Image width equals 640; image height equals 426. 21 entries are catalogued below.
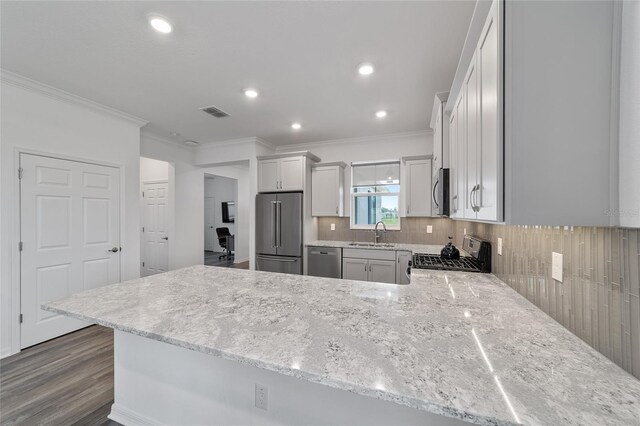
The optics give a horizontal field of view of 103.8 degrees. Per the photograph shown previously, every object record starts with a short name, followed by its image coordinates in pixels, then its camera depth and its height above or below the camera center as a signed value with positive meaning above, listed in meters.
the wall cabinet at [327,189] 4.26 +0.37
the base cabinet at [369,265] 3.63 -0.80
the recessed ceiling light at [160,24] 1.73 +1.32
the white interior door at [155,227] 4.96 -0.32
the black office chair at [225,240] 7.55 -0.88
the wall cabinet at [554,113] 0.80 +0.33
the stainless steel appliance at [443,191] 2.15 +0.18
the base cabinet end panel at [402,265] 3.55 -0.77
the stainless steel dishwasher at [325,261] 3.89 -0.79
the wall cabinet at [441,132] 2.20 +0.74
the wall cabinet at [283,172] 4.10 +0.66
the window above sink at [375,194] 4.33 +0.30
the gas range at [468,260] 2.23 -0.50
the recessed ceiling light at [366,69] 2.23 +1.30
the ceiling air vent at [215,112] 3.14 +1.29
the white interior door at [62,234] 2.60 -0.27
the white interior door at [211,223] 8.97 -0.43
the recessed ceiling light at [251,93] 2.69 +1.29
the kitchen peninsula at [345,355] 0.70 -0.50
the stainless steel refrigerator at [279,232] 4.02 -0.35
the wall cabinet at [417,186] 3.76 +0.39
